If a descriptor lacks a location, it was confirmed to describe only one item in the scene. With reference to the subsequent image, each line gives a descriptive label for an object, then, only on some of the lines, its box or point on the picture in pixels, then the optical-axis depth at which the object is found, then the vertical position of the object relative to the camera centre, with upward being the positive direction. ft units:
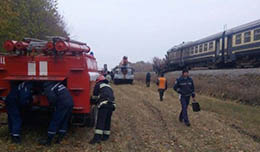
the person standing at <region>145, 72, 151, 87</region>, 76.60 -2.64
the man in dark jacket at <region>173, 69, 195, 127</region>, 26.25 -1.85
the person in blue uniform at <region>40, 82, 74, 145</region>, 17.56 -2.42
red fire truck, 18.26 +0.12
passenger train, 52.60 +6.25
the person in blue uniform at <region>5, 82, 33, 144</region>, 17.88 -2.60
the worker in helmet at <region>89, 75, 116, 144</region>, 19.38 -2.94
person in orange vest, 45.52 -2.50
